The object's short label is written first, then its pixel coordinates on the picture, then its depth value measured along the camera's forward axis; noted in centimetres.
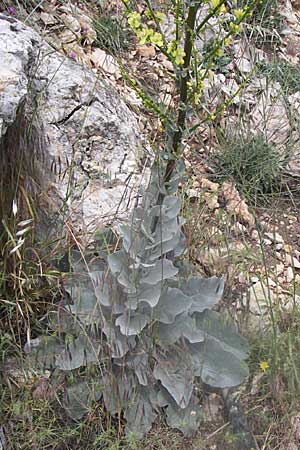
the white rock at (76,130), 244
